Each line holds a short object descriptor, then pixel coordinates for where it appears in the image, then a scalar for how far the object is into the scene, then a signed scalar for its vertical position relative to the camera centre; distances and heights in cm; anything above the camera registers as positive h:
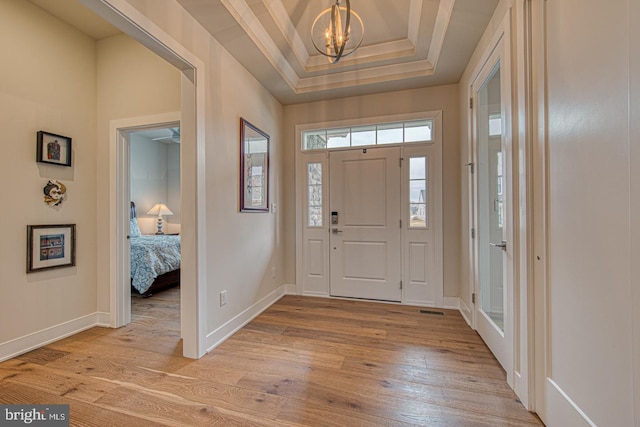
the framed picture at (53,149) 222 +59
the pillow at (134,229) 491 -29
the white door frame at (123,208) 258 +6
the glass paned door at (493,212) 176 +0
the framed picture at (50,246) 218 -28
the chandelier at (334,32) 179 +131
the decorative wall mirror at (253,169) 263 +49
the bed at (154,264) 340 -69
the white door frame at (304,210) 329 +4
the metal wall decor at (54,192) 228 +20
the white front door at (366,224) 324 -14
